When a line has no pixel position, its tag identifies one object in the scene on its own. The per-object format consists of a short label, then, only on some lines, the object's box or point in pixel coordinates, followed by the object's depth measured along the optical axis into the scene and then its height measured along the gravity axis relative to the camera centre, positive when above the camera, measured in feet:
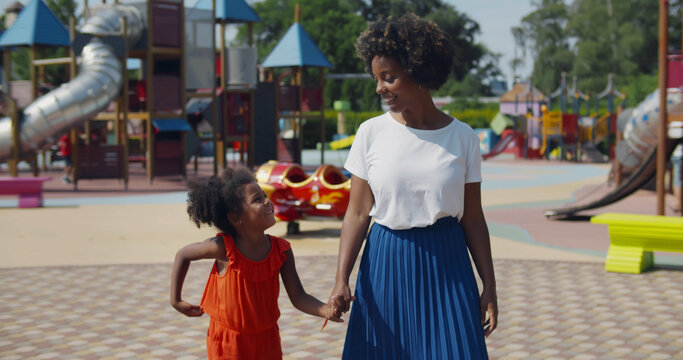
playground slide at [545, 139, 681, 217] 41.09 -2.96
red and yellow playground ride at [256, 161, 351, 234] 34.01 -2.45
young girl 10.46 -1.77
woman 9.61 -1.02
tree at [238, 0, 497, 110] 221.05 +30.73
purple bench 48.32 -3.30
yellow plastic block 26.18 -3.53
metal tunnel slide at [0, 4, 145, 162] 61.82 +2.88
